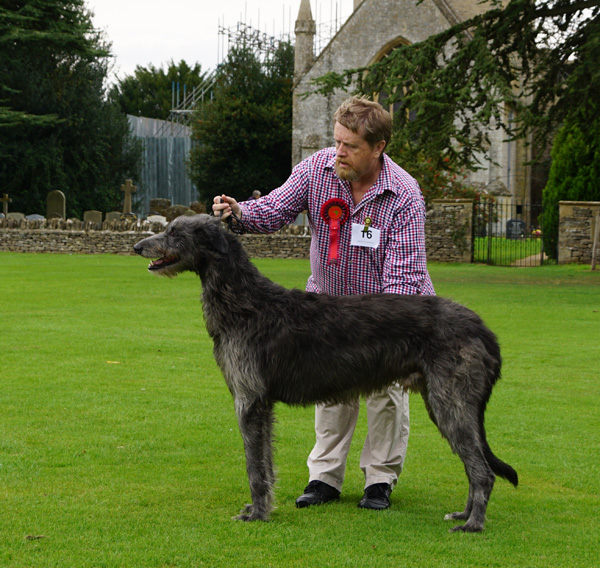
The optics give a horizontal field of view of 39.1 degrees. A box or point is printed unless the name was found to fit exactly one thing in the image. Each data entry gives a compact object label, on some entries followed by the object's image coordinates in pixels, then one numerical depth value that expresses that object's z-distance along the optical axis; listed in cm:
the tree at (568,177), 2606
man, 499
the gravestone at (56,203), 3578
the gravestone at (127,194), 3959
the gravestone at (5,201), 3750
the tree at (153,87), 6912
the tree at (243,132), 4466
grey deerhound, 455
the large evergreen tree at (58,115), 3678
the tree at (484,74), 1872
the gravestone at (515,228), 3438
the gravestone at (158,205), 4162
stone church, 4050
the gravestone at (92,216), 3404
